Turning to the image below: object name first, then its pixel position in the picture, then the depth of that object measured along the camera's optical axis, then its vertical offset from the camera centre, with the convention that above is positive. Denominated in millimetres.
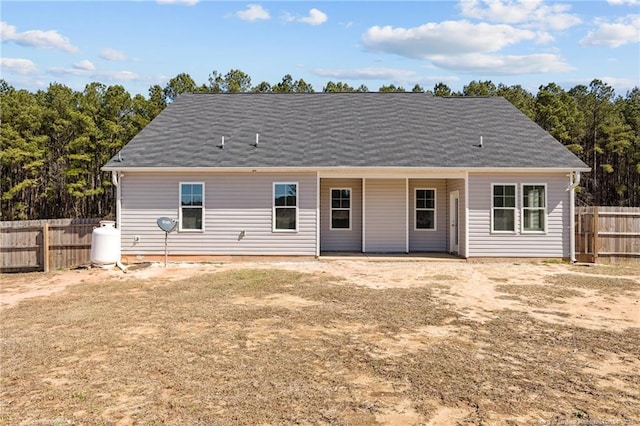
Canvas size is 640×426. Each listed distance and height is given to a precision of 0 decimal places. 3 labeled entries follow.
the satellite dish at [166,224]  13279 -486
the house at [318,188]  14164 +626
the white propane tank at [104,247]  12742 -1119
